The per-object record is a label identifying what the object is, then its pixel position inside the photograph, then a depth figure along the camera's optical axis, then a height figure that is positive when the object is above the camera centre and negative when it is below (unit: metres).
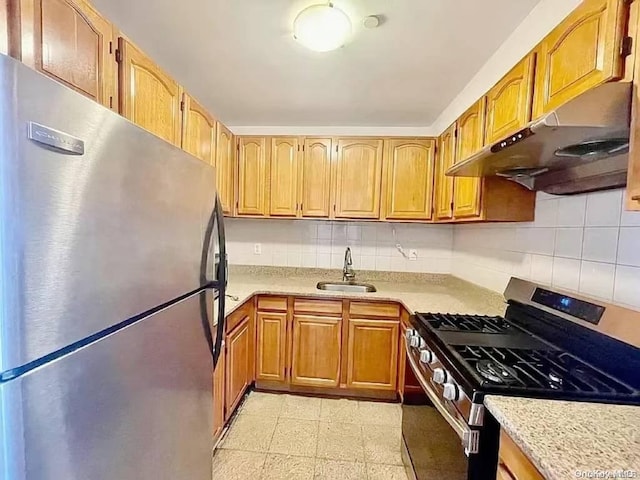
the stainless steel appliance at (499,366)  1.01 -0.47
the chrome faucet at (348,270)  3.20 -0.41
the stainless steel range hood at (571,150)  0.94 +0.31
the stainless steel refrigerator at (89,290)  0.54 -0.15
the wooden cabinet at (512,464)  0.79 -0.57
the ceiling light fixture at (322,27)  1.53 +0.90
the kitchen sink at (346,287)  3.02 -0.54
